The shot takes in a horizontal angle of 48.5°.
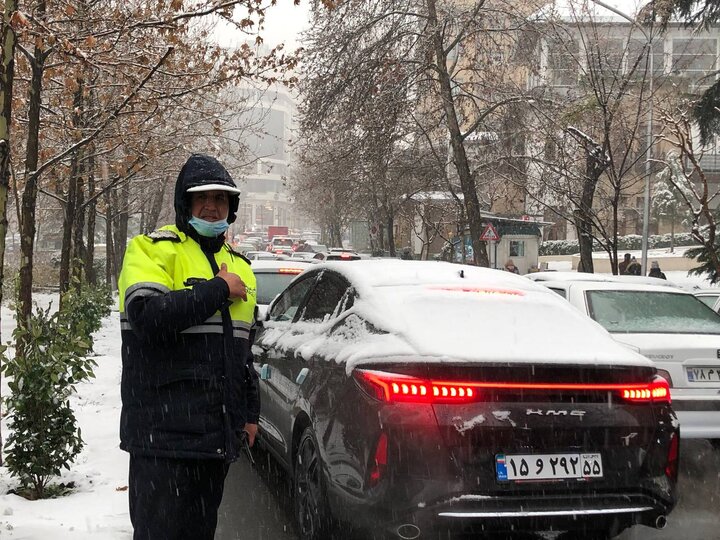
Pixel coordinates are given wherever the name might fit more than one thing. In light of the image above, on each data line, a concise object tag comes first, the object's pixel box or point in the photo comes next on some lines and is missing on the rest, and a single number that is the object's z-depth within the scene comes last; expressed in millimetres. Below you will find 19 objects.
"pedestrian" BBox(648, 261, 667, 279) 25203
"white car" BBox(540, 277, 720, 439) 6359
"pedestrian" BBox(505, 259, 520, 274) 26872
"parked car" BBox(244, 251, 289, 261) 30906
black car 3459
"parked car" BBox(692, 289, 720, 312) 13256
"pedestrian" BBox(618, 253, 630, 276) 24206
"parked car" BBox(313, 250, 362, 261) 30625
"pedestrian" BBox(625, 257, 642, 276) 24406
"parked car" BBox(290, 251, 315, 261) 38153
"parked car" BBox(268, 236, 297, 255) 64125
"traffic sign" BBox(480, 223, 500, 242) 23212
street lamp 15984
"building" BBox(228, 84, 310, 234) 151875
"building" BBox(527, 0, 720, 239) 16391
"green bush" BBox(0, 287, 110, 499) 5031
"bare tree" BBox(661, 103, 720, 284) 12781
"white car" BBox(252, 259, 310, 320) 10992
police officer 2750
